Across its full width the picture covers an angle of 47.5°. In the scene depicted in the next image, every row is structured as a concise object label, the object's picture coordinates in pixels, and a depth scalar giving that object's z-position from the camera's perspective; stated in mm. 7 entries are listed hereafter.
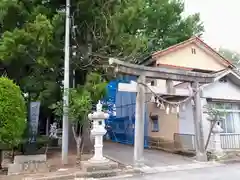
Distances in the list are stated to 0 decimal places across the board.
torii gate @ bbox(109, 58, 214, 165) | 10203
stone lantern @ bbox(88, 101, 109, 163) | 9758
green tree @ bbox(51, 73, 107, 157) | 10219
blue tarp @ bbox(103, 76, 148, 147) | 18000
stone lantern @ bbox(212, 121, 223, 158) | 12016
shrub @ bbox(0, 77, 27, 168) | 9375
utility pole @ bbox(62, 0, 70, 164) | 10258
